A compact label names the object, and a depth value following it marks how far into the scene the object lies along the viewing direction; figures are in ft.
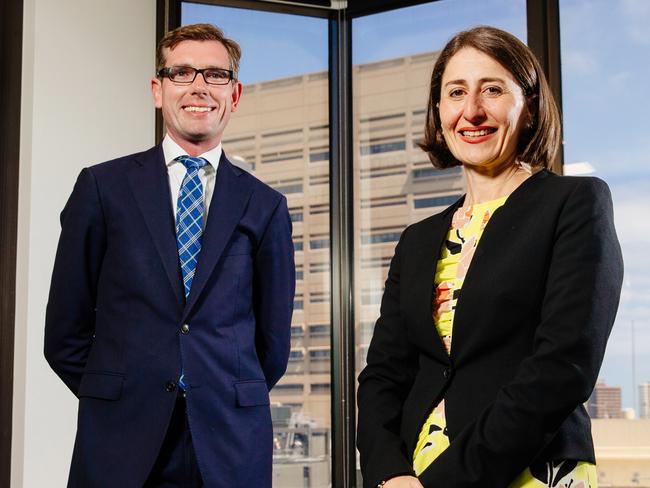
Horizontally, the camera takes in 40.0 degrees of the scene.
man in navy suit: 6.43
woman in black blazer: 4.61
